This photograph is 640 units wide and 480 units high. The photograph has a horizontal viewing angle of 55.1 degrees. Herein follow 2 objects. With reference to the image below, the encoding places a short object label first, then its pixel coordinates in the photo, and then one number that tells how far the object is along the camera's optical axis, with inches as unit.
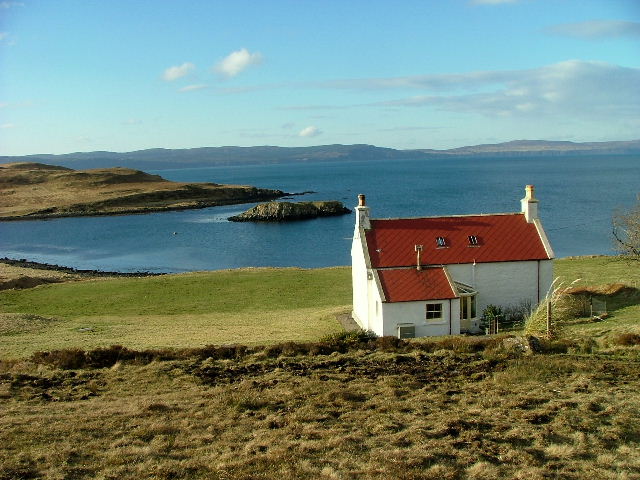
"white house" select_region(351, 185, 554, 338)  1214.3
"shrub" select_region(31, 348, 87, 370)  973.8
